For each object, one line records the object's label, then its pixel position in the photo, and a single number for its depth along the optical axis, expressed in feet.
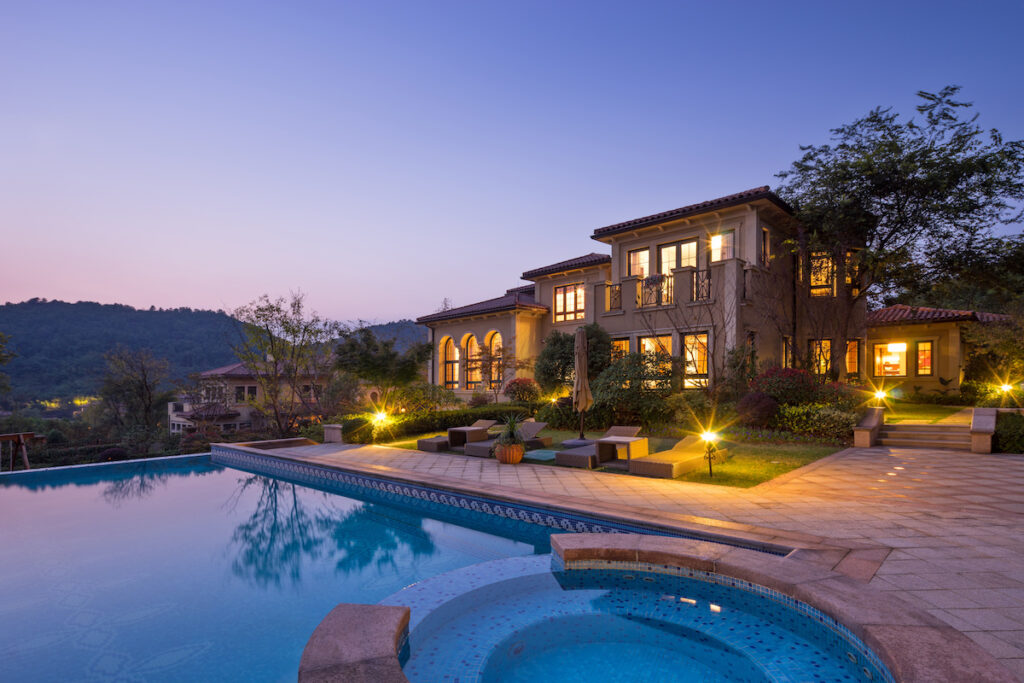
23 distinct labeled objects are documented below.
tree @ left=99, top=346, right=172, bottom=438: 70.03
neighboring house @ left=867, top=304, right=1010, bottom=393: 62.54
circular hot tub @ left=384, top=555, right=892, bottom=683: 11.00
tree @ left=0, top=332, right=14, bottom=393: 53.36
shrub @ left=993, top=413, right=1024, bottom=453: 32.32
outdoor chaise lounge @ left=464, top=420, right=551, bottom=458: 36.27
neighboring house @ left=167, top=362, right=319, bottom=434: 68.74
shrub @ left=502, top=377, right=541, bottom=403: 59.93
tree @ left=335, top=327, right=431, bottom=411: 53.93
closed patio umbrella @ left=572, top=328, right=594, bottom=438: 36.70
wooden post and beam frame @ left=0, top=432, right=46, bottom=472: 37.91
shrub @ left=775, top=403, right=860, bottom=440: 37.40
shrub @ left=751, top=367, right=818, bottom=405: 41.65
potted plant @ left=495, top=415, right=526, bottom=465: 33.22
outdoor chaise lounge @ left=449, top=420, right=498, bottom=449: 40.09
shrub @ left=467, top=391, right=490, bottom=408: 64.90
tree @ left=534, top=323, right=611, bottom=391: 52.95
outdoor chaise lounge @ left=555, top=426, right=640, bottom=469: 30.78
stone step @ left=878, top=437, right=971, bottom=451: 34.37
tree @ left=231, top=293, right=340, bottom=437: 53.57
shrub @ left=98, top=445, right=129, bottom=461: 42.61
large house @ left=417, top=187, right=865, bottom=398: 50.06
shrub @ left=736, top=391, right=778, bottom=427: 40.34
